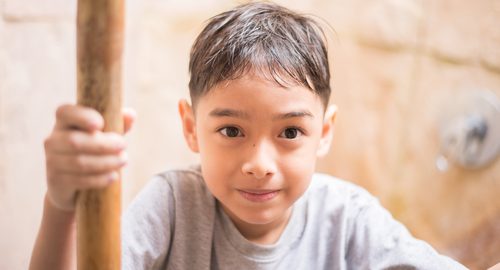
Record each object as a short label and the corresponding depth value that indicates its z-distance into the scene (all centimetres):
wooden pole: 54
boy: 79
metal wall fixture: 126
